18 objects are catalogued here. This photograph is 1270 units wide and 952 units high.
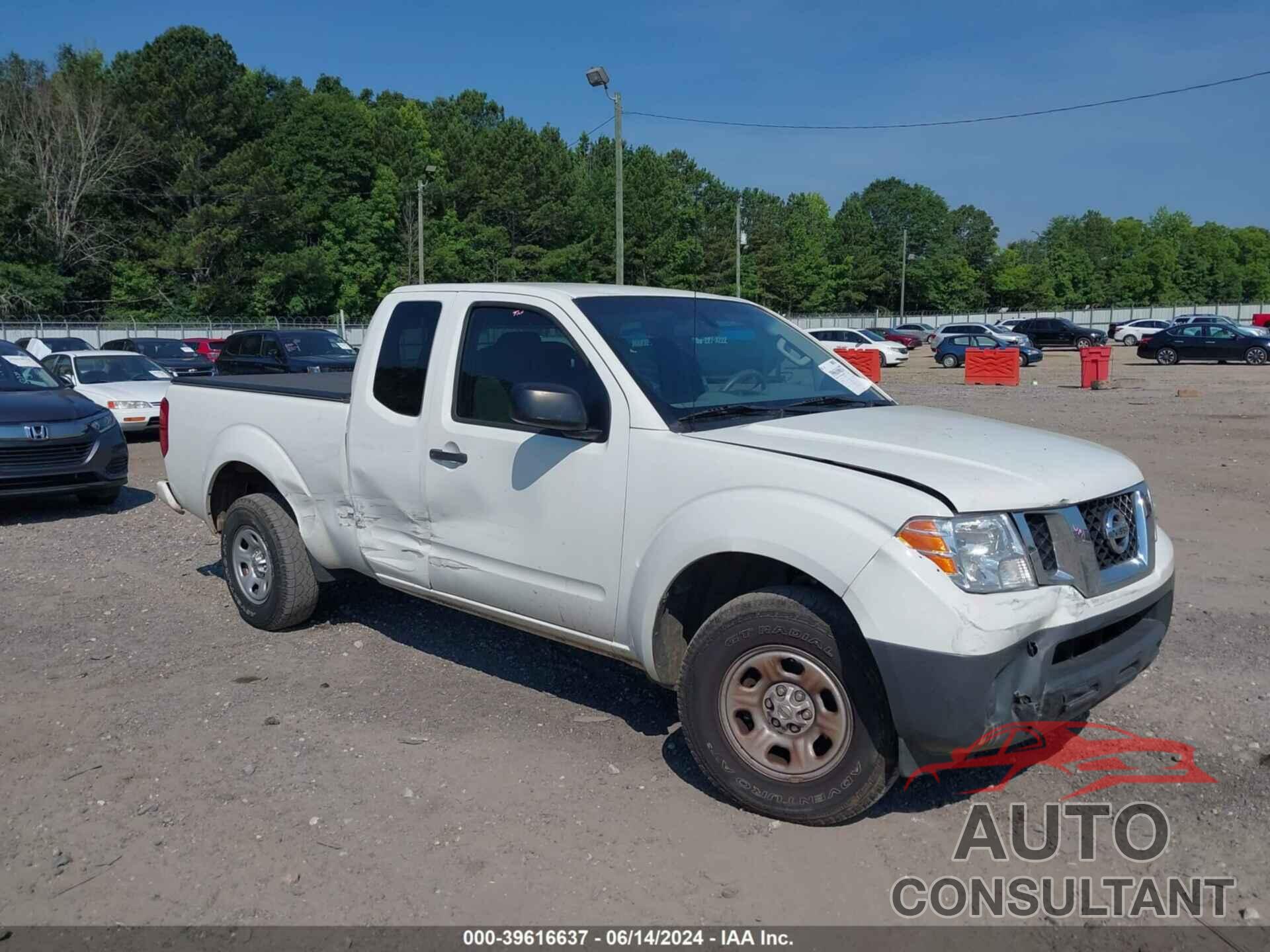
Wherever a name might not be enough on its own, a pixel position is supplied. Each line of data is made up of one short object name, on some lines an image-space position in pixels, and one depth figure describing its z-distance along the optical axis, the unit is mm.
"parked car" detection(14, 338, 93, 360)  28938
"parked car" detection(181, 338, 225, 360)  37812
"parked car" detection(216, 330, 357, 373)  19594
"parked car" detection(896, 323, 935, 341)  64250
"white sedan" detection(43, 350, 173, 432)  16281
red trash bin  25547
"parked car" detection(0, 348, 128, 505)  9625
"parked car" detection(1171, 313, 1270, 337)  36056
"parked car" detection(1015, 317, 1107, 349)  51062
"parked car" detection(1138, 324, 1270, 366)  35062
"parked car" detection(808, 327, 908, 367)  41500
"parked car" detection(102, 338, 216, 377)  24031
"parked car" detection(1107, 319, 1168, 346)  60312
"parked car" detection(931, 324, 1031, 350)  41156
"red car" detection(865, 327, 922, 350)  60656
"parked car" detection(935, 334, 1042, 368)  38906
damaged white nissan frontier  3459
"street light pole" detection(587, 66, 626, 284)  24281
